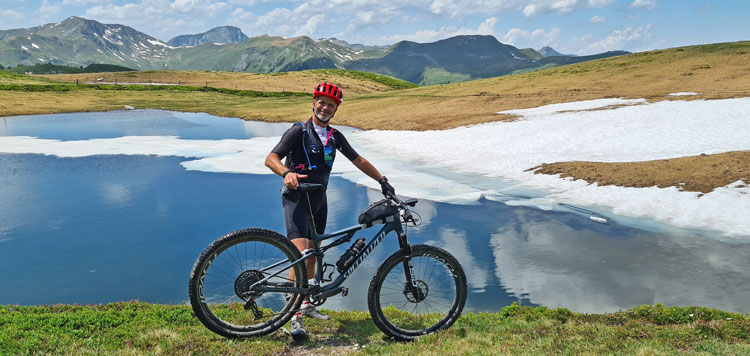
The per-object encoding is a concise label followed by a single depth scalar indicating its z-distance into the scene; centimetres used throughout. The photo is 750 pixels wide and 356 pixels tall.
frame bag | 652
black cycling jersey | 650
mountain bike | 612
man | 652
